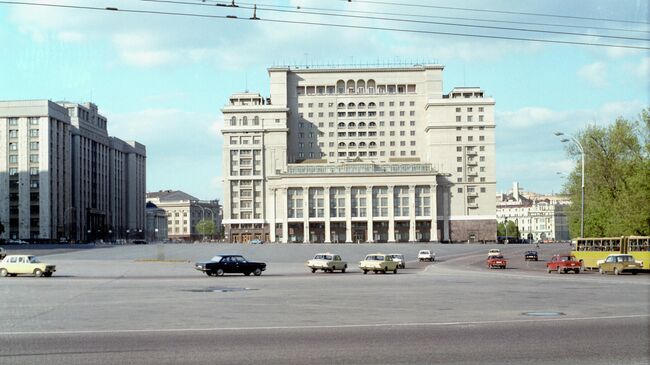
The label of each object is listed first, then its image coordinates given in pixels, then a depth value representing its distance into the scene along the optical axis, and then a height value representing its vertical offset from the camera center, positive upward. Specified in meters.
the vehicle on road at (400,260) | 63.53 -3.86
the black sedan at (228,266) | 46.06 -3.08
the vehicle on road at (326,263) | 52.66 -3.36
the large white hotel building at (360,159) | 177.62 +13.42
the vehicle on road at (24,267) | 44.62 -2.95
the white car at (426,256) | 85.12 -4.66
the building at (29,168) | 170.38 +10.79
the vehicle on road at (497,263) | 63.25 -4.09
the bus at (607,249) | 52.27 -2.67
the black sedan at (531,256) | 83.56 -4.66
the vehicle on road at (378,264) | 51.34 -3.33
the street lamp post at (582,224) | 65.31 -1.00
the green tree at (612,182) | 63.75 +3.08
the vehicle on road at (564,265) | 53.06 -3.62
